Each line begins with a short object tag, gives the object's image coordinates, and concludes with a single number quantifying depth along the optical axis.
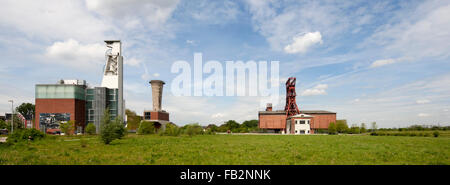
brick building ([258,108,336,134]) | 114.88
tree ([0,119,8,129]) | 79.56
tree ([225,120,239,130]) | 144.02
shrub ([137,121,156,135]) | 82.81
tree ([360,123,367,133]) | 115.06
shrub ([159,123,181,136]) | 67.75
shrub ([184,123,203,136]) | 66.39
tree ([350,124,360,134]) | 107.17
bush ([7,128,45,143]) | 35.51
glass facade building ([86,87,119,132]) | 93.44
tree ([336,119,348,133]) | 103.31
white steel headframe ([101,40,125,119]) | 98.62
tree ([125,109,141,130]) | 144.82
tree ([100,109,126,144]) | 31.92
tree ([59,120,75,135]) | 71.44
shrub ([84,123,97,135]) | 78.38
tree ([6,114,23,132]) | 75.46
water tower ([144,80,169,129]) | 123.06
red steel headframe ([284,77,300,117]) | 111.06
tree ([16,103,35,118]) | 134.59
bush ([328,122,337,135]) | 98.00
